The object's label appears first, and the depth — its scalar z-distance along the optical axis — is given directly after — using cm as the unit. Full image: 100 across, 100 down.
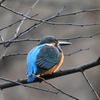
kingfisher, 529
